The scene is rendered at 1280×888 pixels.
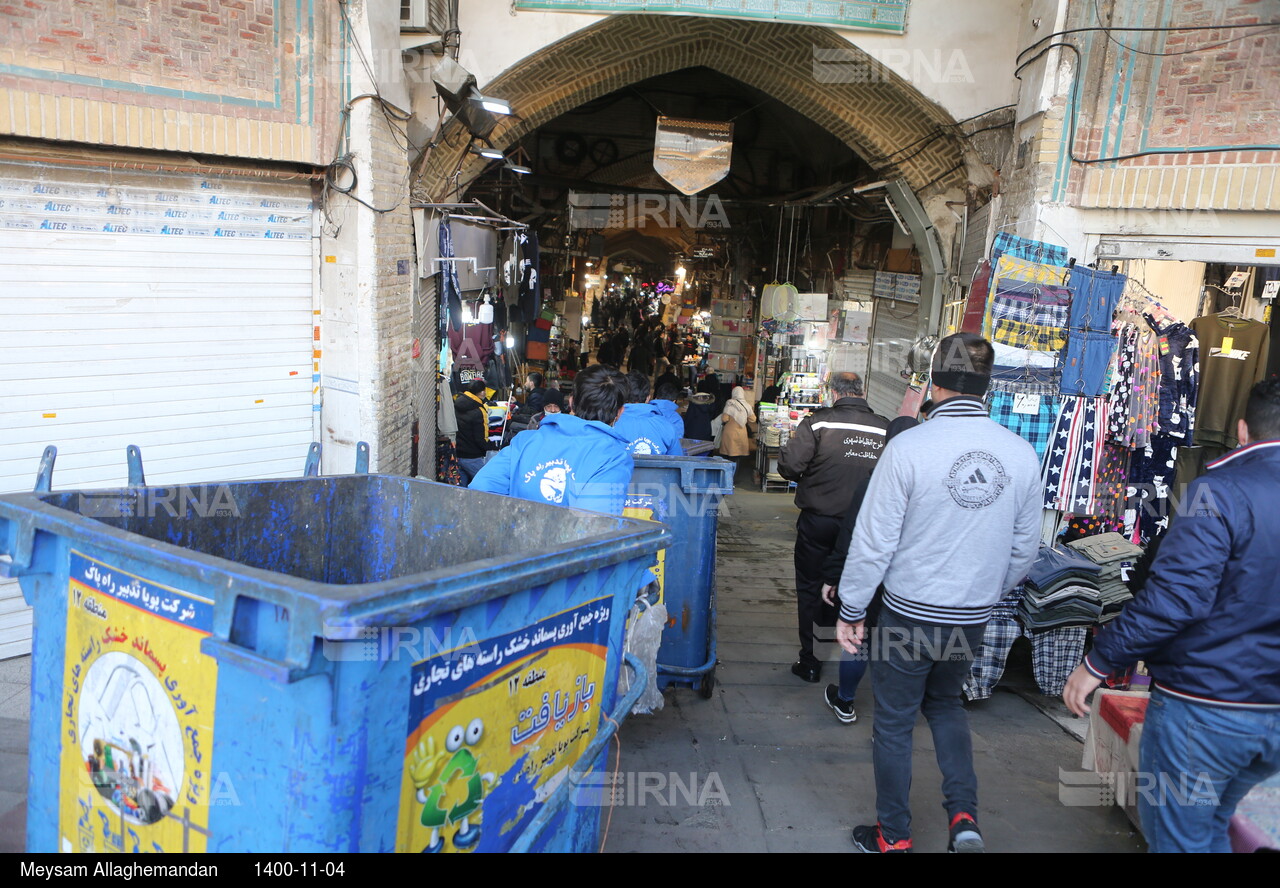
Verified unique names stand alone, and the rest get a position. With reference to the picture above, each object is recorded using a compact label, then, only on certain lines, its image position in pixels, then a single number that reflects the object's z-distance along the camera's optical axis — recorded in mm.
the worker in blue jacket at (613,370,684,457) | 4773
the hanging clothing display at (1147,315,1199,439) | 5840
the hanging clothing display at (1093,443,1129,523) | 6012
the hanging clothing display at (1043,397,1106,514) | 5855
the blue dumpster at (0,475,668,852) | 1900
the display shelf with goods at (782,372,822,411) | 11953
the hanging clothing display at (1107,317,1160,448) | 5809
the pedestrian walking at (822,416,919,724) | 4414
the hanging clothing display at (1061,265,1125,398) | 5723
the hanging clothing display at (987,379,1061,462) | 5820
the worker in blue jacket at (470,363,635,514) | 3600
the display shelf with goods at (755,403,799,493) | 11383
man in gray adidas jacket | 3174
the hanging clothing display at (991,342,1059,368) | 5742
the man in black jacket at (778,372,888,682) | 5094
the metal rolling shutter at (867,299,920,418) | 10281
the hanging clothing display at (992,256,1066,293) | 5691
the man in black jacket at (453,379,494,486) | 8672
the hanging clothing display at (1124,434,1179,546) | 6027
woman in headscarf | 11523
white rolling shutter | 4820
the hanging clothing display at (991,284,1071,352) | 5711
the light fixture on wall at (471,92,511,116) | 6660
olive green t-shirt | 6684
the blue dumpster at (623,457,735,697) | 4461
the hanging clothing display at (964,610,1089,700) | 4891
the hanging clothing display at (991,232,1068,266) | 5695
